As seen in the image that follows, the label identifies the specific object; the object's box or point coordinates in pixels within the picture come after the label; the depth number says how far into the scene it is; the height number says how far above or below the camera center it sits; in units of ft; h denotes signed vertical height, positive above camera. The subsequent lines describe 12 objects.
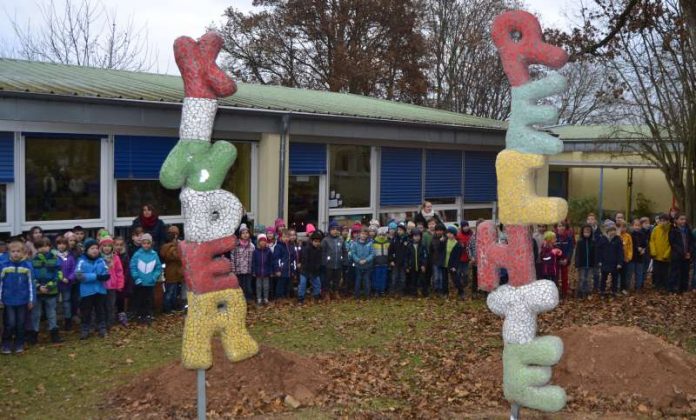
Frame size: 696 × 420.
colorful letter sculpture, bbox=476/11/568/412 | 20.51 -0.77
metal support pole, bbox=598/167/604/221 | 91.91 +0.02
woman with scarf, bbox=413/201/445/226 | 54.40 -1.75
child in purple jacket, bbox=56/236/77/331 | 35.29 -4.46
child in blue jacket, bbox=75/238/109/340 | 34.88 -4.96
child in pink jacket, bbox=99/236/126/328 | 36.11 -4.38
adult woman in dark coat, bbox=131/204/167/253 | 41.52 -2.21
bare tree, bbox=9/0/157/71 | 97.24 +19.46
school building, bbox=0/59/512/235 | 41.11 +2.85
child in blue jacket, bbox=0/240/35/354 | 32.22 -5.00
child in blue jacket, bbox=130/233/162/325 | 37.42 -4.71
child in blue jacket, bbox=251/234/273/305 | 43.01 -4.80
